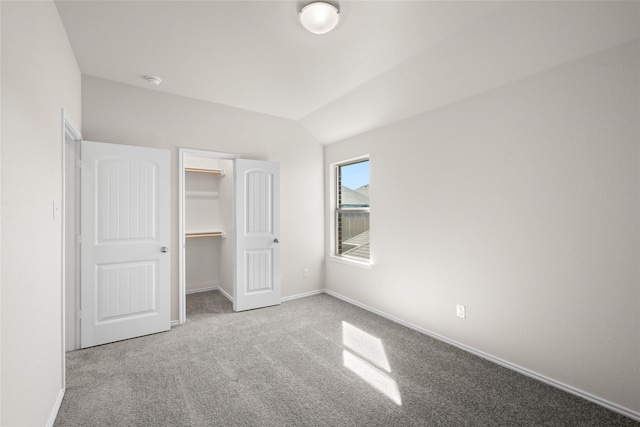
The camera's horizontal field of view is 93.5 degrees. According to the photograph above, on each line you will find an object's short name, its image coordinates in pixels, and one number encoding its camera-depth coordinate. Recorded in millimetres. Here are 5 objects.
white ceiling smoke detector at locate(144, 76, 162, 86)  3026
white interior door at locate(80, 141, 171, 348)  2889
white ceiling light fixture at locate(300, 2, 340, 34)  1940
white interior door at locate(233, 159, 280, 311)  3850
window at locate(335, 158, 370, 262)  4121
